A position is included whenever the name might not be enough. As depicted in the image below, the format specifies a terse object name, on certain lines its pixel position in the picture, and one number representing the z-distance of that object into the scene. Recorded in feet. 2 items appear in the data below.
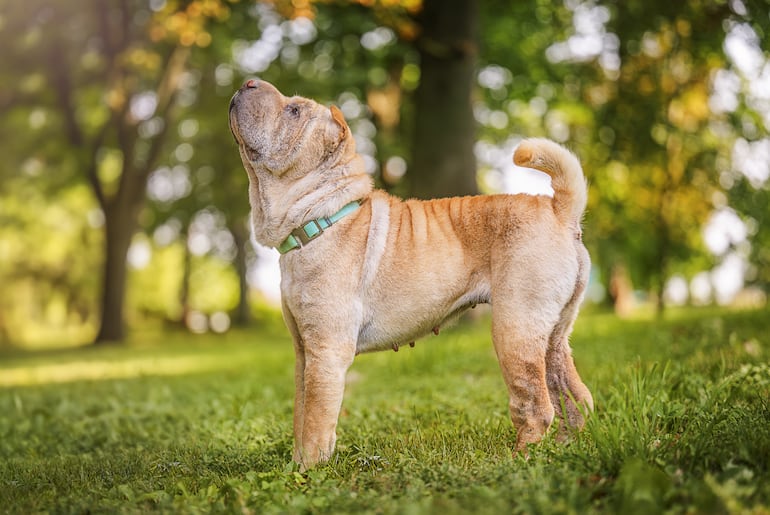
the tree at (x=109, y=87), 58.08
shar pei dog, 13.12
